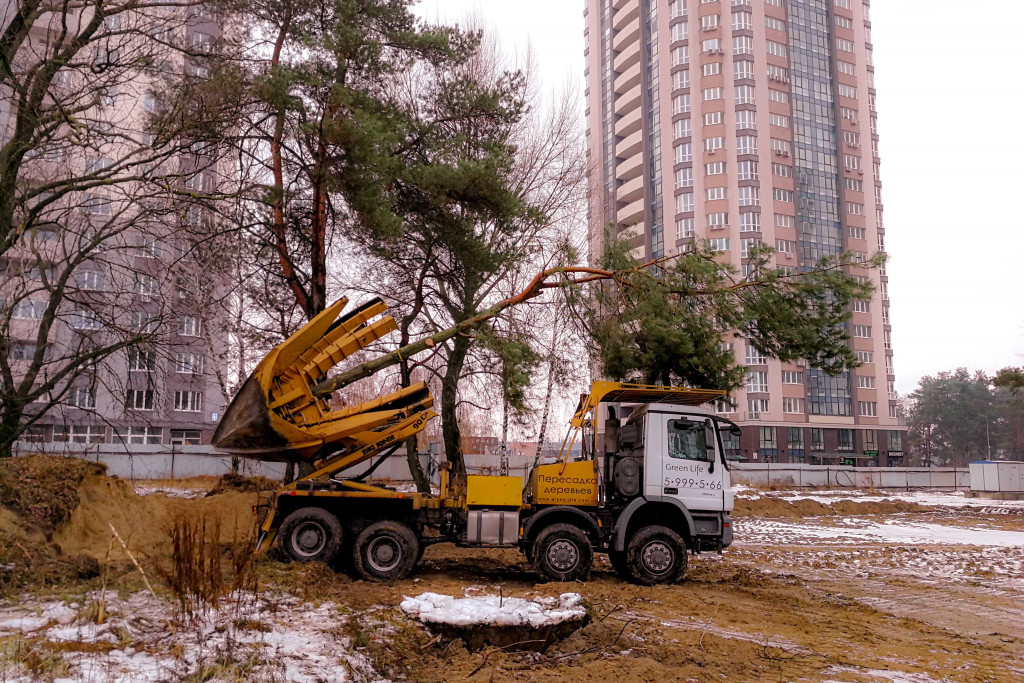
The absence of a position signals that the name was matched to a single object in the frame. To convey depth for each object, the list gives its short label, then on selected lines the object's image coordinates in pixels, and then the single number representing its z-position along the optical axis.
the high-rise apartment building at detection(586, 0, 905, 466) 58.28
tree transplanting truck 10.24
